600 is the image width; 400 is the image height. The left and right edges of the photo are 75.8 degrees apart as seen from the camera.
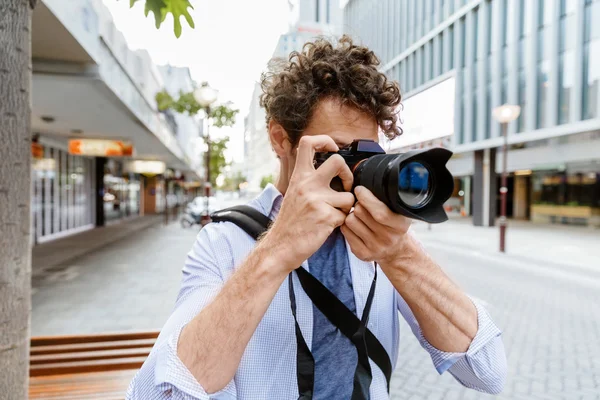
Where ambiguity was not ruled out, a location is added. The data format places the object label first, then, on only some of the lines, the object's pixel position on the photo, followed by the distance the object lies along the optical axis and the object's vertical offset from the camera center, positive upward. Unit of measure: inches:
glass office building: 604.4 +202.7
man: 33.8 -9.4
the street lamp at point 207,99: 339.3 +82.9
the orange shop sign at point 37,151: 383.9 +39.3
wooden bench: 88.4 -44.2
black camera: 32.2 +1.2
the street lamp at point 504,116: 443.8 +90.7
